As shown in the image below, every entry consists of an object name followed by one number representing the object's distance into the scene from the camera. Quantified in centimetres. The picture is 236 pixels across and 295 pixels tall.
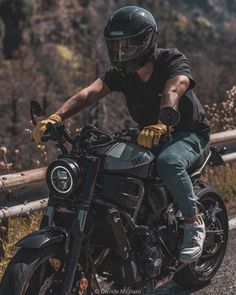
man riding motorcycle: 601
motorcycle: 535
